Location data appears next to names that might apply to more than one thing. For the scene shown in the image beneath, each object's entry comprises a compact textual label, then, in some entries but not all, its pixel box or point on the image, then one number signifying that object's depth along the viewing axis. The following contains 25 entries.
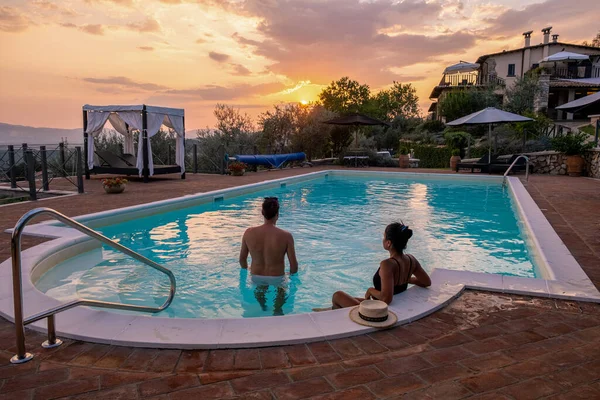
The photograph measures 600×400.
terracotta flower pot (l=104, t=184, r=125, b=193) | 10.26
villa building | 34.78
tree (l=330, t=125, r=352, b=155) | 22.44
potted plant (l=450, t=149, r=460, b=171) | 17.41
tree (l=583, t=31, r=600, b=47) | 50.97
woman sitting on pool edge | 3.26
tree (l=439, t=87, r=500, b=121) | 32.84
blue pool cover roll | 17.07
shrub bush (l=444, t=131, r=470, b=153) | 23.61
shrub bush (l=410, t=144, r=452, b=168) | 22.75
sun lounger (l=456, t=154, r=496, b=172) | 16.09
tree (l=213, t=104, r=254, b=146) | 20.64
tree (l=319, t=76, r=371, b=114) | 56.12
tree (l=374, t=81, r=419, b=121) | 59.59
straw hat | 2.88
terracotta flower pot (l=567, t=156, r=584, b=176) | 14.80
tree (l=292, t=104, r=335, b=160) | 20.66
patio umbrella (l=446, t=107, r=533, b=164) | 15.73
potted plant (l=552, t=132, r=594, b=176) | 14.84
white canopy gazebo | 13.37
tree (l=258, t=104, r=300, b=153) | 20.41
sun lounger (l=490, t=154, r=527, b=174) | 15.61
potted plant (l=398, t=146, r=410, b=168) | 19.02
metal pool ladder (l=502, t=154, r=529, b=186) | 13.32
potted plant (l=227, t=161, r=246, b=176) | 15.58
